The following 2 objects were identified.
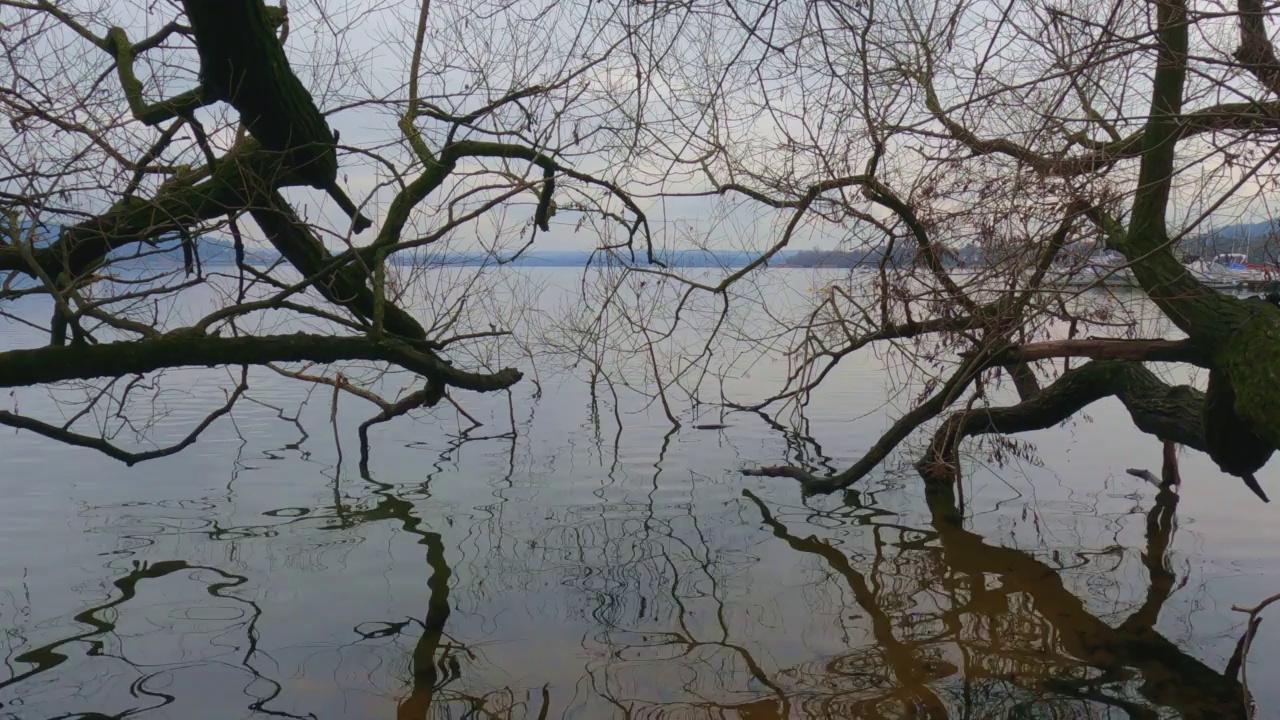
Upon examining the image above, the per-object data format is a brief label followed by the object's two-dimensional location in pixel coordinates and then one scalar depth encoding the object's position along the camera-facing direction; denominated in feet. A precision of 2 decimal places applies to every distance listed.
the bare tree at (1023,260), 13.35
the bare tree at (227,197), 13.94
